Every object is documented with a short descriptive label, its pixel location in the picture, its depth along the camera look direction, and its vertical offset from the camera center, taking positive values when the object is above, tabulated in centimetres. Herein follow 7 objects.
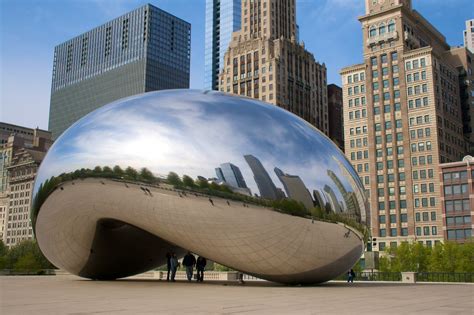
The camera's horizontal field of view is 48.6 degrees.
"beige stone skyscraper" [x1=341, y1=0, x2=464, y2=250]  9119 +2395
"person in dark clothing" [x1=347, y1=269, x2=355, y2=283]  2395 -109
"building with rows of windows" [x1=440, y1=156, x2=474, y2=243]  8181 +812
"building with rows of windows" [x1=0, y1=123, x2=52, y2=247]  14312 +1923
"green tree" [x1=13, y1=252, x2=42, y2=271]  7169 -160
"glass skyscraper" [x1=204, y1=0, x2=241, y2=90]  18000 +7629
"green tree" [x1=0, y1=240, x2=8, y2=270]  7962 -66
